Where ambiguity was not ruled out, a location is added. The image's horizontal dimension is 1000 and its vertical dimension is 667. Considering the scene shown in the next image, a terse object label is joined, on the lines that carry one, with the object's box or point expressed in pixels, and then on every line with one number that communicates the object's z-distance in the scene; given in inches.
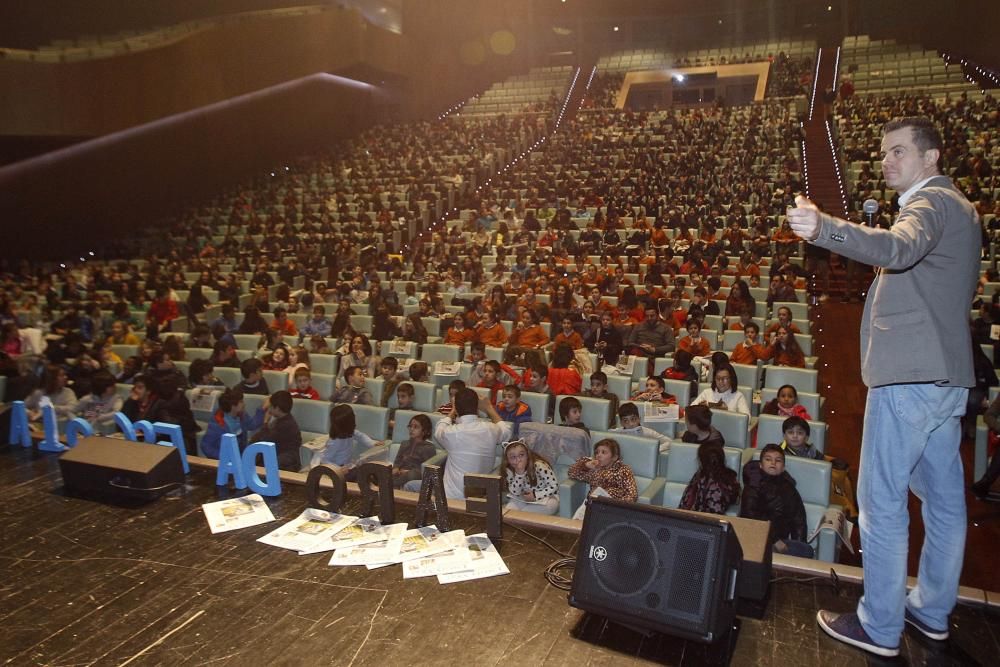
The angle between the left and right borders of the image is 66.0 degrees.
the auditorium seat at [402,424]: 195.9
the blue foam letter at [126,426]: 163.8
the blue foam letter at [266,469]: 139.6
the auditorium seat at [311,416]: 201.6
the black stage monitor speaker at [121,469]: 138.6
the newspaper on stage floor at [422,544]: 114.4
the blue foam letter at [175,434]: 148.7
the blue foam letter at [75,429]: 169.3
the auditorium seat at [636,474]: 154.5
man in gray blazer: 79.6
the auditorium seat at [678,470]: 163.8
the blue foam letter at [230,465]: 141.9
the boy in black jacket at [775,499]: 137.3
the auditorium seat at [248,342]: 291.9
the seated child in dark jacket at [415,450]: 171.5
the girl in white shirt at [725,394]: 197.5
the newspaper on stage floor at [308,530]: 120.3
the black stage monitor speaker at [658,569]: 89.1
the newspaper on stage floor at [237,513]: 128.0
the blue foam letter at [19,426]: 173.6
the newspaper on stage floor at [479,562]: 108.6
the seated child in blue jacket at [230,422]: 191.8
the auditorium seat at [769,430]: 179.3
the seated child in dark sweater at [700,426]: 168.4
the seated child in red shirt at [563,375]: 223.0
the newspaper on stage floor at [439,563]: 109.7
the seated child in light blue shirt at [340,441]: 176.7
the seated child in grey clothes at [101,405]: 214.8
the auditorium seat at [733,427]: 180.4
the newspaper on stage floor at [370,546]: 114.3
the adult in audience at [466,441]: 159.5
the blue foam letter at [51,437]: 168.4
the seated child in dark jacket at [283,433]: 182.4
